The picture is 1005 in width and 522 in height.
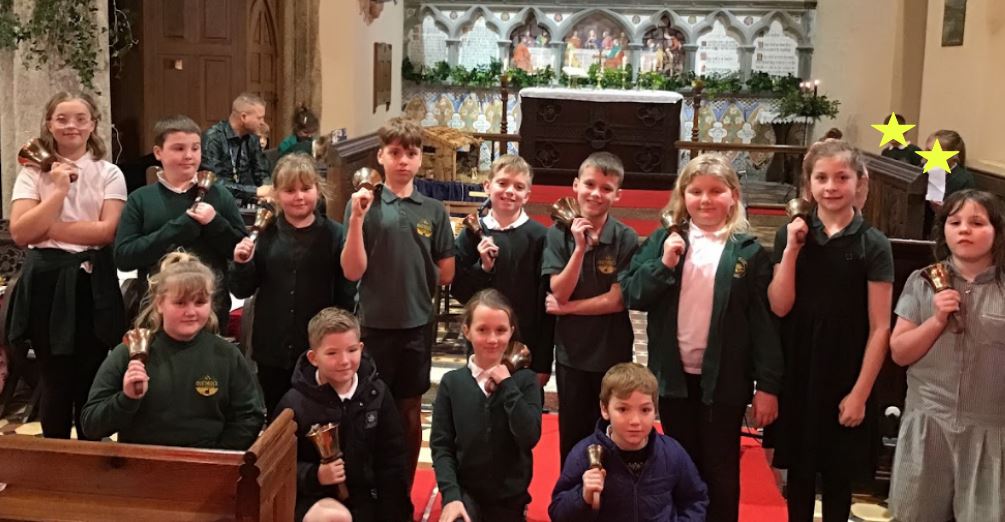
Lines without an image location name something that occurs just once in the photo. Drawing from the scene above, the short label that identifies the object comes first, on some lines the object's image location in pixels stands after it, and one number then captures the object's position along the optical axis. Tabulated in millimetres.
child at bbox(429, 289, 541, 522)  3125
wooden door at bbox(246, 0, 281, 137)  9047
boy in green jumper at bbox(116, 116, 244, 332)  3428
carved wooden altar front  11625
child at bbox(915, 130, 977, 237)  6648
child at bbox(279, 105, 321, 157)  6953
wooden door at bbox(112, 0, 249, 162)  8352
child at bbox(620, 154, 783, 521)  3109
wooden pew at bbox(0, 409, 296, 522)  2322
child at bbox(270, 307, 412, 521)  3080
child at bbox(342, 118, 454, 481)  3498
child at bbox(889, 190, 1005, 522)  2949
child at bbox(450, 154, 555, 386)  3561
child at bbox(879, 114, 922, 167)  7727
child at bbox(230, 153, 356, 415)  3428
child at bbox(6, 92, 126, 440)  3512
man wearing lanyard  5980
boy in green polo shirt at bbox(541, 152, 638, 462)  3383
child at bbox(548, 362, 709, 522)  2914
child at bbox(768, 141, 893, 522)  3078
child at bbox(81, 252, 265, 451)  2973
